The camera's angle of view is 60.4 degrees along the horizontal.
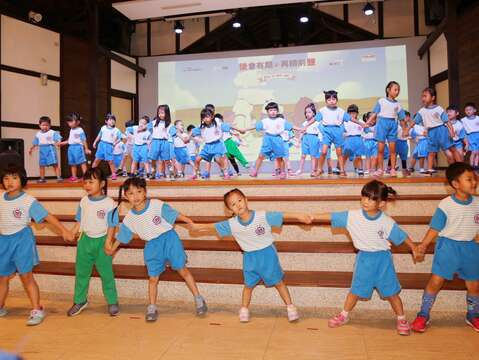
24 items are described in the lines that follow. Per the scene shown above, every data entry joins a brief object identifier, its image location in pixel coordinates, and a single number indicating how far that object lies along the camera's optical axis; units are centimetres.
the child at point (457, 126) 693
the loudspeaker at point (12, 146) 682
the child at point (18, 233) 315
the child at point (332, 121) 621
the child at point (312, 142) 717
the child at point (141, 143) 775
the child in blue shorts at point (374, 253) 275
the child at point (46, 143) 698
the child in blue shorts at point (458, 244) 274
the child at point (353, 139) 704
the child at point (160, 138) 665
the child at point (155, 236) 314
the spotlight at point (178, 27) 1195
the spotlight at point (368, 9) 1041
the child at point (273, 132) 657
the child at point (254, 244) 296
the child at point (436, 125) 560
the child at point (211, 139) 662
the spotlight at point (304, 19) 1120
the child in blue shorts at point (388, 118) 563
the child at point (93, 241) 327
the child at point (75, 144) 697
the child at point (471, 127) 736
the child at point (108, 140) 747
